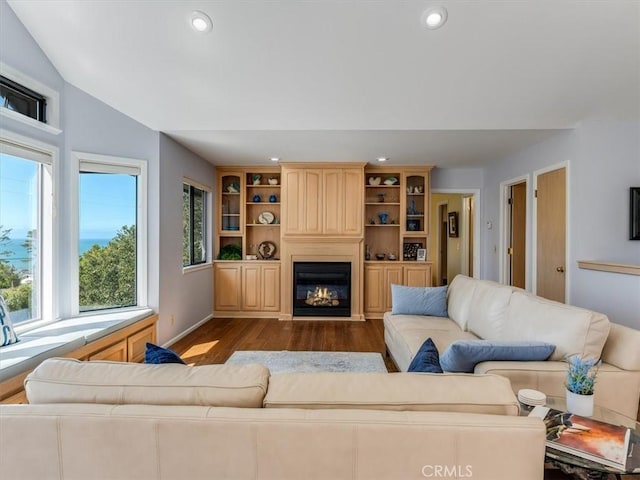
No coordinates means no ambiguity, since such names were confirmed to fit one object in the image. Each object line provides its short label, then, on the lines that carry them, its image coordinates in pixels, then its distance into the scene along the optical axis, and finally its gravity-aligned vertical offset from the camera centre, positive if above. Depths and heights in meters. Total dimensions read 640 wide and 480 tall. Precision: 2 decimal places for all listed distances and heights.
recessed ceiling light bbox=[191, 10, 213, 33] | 2.32 +1.58
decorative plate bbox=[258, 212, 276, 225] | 5.48 +0.35
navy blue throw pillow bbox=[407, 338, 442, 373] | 1.34 -0.52
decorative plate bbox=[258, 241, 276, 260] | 5.46 -0.19
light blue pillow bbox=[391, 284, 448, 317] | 3.28 -0.64
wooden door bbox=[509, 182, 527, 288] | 4.63 +0.09
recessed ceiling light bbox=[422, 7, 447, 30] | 2.25 +1.57
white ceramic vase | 1.34 -0.69
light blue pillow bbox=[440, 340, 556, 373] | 1.72 -0.61
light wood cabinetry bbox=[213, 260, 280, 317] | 5.17 -0.79
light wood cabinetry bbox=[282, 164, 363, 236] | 5.02 +0.62
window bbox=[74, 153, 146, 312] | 3.18 +0.06
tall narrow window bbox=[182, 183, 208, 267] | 4.43 +0.21
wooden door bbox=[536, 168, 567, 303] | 3.66 +0.05
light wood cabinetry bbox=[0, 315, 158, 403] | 1.98 -0.94
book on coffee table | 1.10 -0.73
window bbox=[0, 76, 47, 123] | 2.46 +1.13
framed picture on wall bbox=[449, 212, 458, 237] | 7.39 +0.35
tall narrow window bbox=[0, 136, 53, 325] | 2.54 +0.06
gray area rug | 3.17 -1.27
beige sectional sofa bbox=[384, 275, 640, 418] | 1.67 -0.62
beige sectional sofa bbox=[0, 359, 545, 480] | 0.87 -0.54
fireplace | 5.05 -0.78
